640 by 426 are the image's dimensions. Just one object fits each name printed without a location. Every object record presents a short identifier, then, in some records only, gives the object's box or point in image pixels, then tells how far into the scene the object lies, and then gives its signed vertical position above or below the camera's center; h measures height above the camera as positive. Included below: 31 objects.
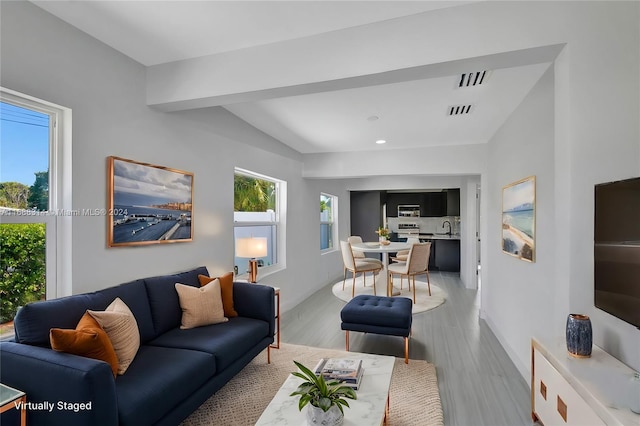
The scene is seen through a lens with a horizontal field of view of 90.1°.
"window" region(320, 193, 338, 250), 7.10 -0.15
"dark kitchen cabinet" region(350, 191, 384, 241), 8.70 +0.02
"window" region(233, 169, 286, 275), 4.09 +0.02
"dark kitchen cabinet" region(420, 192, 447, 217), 8.81 +0.27
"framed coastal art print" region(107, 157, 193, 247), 2.38 +0.08
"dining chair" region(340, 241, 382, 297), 5.60 -0.92
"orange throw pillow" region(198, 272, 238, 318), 2.86 -0.71
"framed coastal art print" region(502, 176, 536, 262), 2.67 -0.05
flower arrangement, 6.25 -0.36
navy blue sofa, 1.45 -0.90
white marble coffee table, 1.61 -1.03
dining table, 5.29 -0.59
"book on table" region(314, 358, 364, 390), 1.93 -1.00
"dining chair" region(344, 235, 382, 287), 6.81 -0.61
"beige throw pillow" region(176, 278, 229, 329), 2.58 -0.76
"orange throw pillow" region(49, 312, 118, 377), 1.58 -0.65
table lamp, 3.60 -0.40
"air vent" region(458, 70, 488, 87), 2.52 +1.09
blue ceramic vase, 1.61 -0.62
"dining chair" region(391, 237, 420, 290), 6.83 -0.92
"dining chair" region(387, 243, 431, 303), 5.31 -0.84
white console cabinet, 1.28 -0.77
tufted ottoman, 3.10 -1.04
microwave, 9.05 +0.10
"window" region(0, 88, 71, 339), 1.83 +0.08
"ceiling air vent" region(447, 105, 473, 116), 3.23 +1.08
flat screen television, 1.36 -0.16
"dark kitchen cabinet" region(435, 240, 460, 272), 8.02 -1.06
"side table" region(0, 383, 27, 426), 1.32 -0.78
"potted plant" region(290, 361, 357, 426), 1.48 -0.88
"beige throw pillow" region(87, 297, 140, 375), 1.84 -0.71
